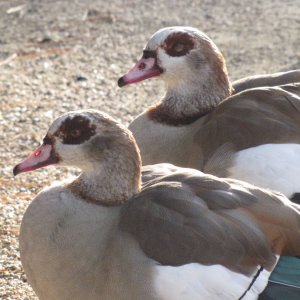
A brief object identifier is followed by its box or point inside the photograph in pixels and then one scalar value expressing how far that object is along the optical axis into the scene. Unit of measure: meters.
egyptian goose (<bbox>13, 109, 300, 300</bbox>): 7.75
